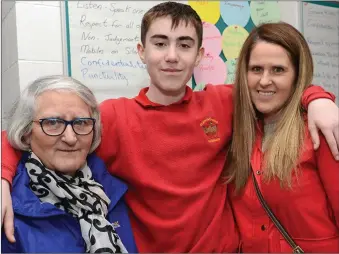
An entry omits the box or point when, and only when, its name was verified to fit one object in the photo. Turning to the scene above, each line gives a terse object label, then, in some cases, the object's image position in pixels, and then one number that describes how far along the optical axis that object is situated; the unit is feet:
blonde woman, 4.84
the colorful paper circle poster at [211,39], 7.77
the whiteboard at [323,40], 9.14
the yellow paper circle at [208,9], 7.66
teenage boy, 5.08
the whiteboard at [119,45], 6.84
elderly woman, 4.34
